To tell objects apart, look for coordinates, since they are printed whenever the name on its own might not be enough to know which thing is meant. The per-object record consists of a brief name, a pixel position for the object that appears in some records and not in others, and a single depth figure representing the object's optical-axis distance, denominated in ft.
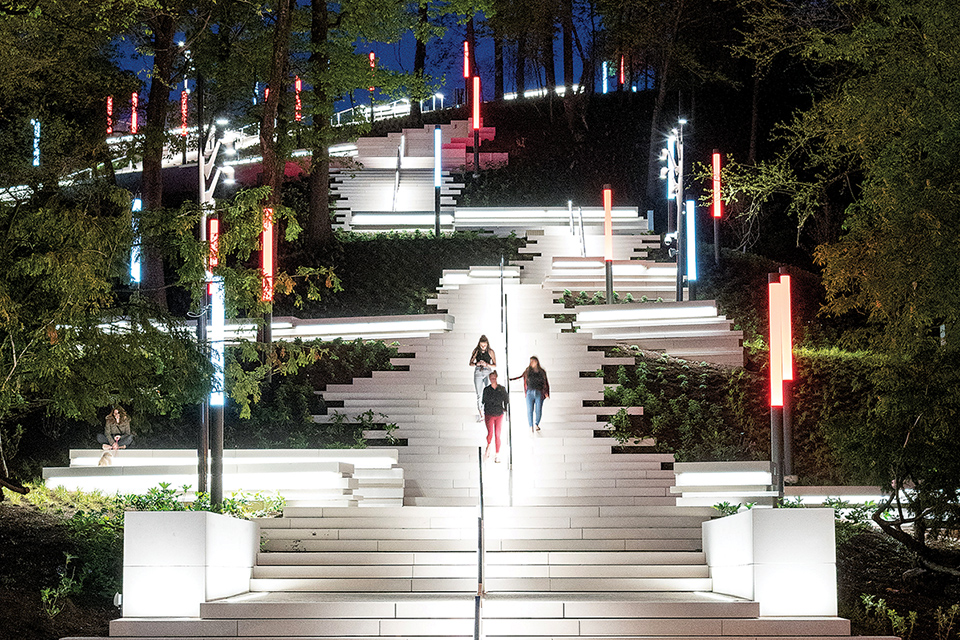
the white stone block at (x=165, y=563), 37.81
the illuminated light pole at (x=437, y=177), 103.14
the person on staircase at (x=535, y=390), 62.23
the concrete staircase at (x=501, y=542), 36.91
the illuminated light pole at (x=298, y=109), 89.15
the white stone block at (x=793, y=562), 37.68
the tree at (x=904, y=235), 42.86
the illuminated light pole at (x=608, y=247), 84.02
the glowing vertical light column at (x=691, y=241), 82.79
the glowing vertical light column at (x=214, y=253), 41.98
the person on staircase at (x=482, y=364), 63.87
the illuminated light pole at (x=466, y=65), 150.54
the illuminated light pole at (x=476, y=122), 117.29
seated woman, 58.44
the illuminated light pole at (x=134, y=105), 129.72
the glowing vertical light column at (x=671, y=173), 88.38
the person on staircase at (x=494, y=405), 58.70
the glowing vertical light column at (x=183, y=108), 104.85
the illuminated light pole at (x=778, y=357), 48.96
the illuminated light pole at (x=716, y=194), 90.58
